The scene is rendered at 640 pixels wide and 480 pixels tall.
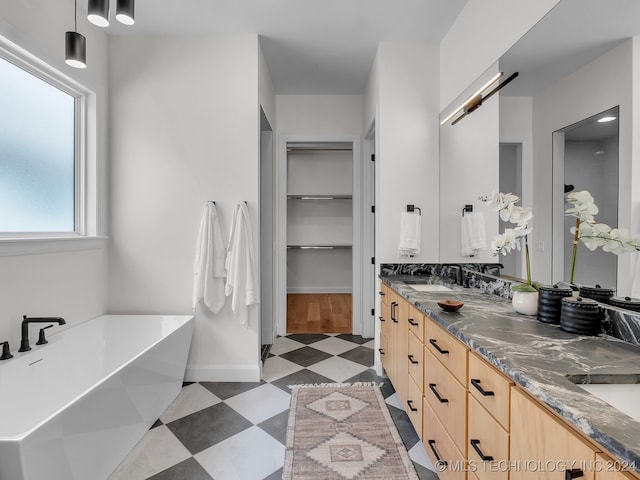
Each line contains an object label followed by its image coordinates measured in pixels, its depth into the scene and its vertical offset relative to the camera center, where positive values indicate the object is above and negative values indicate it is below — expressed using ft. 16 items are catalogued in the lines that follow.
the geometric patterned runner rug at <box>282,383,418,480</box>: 5.37 -3.70
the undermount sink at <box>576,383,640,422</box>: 2.60 -1.26
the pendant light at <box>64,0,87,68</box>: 5.75 +3.23
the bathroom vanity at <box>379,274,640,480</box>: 2.17 -1.33
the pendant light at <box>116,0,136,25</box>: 4.80 +3.23
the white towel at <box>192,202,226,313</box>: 8.27 -0.67
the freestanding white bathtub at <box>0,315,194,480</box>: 3.80 -2.45
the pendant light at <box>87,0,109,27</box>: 4.63 +3.12
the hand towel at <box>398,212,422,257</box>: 8.45 +0.09
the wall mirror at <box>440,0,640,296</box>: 3.65 +1.75
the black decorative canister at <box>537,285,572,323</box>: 4.37 -0.84
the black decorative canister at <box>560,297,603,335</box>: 3.87 -0.91
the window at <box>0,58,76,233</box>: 6.30 +1.72
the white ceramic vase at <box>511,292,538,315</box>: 4.73 -0.92
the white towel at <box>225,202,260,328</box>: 8.34 -0.75
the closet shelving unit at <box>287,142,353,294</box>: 17.19 +0.69
